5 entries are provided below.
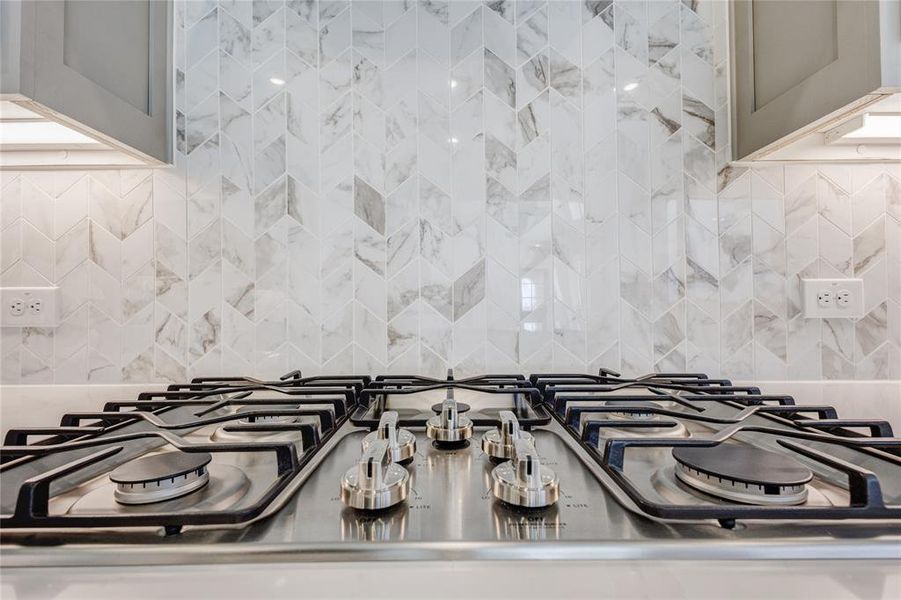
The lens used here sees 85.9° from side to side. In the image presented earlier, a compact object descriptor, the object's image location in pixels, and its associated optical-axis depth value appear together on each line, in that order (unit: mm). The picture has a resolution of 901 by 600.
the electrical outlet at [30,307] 1037
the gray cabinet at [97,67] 656
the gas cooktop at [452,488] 394
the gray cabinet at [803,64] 672
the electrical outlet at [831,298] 1041
